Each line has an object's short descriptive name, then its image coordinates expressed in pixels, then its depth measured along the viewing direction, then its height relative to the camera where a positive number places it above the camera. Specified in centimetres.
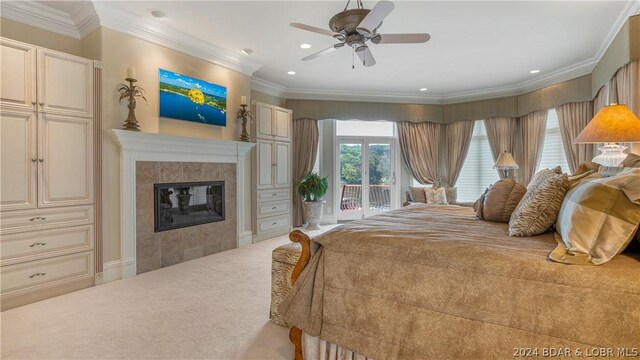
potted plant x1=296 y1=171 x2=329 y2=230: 593 -32
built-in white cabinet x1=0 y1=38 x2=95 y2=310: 261 +7
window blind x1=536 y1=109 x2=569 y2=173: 516 +49
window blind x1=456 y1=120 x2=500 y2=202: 622 +16
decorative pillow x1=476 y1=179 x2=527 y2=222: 226 -17
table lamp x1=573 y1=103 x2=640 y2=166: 244 +39
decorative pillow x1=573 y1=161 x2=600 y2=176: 218 +6
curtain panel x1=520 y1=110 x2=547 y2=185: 538 +62
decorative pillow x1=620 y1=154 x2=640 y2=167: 166 +8
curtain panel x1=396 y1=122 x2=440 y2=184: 657 +62
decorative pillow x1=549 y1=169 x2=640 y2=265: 122 -19
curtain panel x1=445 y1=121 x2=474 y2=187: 633 +63
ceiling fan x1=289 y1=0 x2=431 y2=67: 237 +119
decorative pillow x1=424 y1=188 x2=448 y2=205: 565 -32
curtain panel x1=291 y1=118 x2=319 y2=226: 622 +55
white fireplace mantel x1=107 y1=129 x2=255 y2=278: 327 +29
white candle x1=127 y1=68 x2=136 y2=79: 320 +110
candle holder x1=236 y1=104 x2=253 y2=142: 457 +90
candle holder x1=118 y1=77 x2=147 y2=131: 326 +81
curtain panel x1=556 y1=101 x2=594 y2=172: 464 +76
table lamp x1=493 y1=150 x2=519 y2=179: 514 +24
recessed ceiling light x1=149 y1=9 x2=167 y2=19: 319 +173
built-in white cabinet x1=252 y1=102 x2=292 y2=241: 510 +12
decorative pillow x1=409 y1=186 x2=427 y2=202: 577 -31
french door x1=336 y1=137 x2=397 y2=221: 677 +3
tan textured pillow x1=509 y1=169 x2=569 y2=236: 169 -18
